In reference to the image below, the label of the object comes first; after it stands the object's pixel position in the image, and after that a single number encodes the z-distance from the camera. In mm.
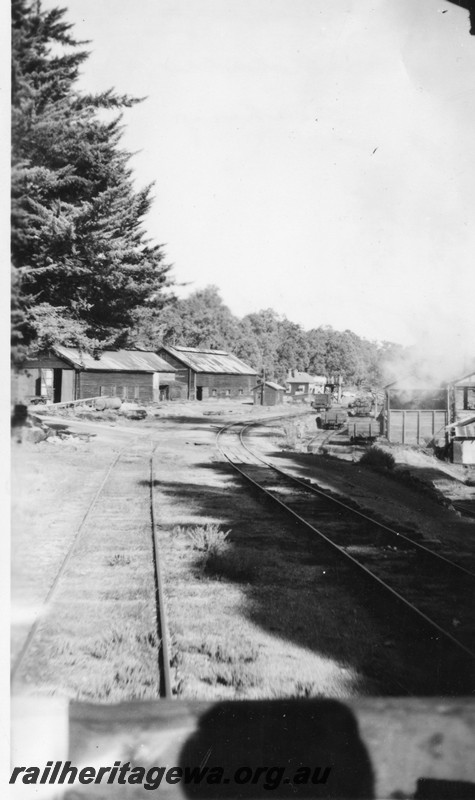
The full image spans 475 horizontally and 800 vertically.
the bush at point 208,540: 7172
